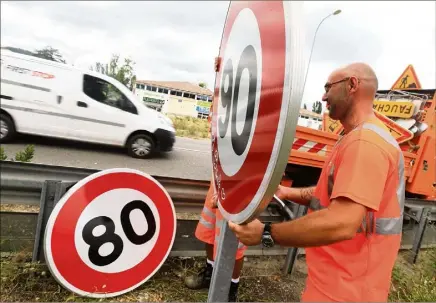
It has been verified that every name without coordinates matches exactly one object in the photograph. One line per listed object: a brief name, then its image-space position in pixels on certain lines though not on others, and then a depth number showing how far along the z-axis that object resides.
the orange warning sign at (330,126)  5.64
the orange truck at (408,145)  4.38
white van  3.76
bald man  0.91
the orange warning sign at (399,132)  4.80
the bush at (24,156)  2.72
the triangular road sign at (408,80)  5.54
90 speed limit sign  0.51
